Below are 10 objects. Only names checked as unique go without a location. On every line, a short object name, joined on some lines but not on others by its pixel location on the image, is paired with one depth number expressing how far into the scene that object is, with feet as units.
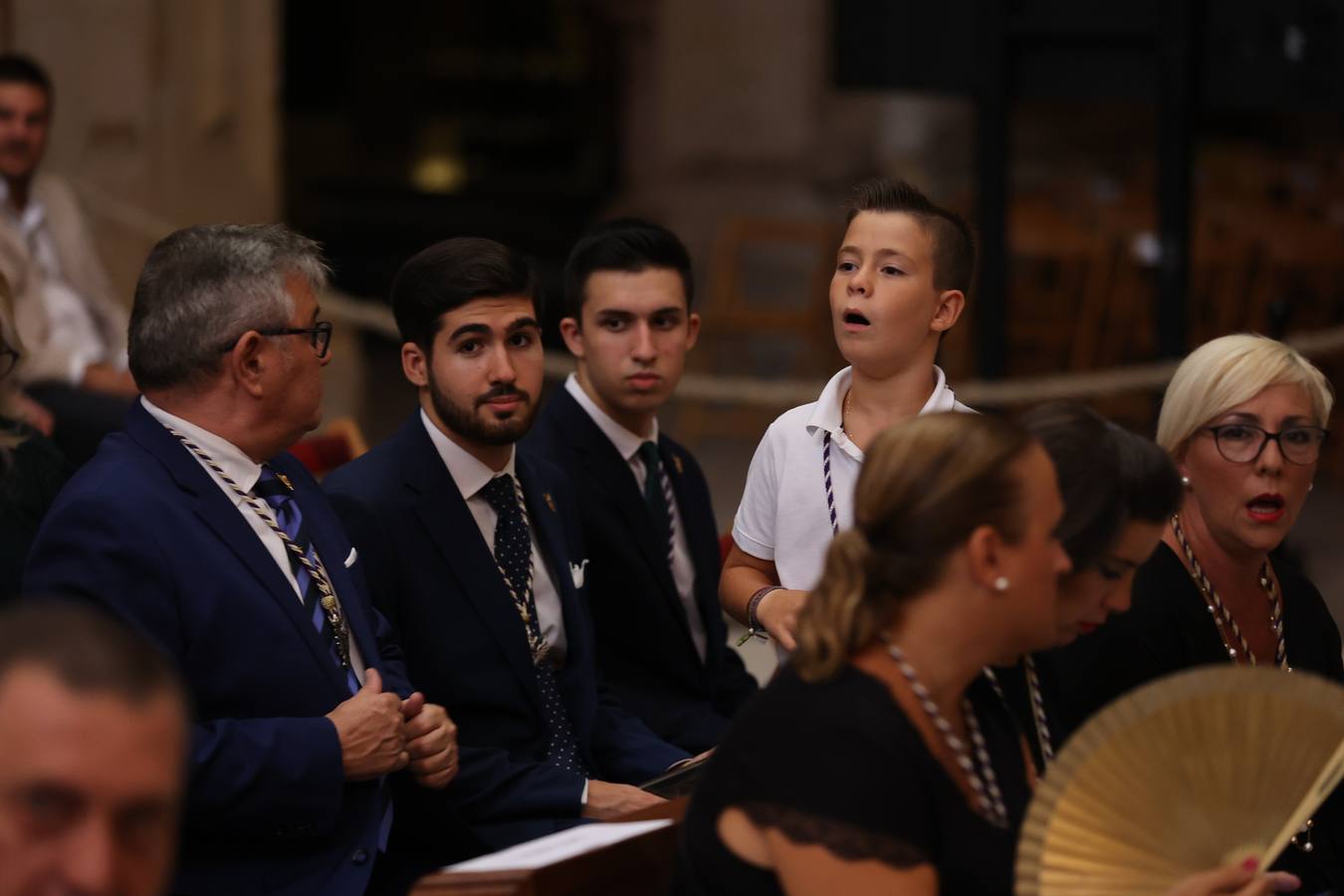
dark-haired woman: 15.87
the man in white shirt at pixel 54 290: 34.83
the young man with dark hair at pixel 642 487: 26.05
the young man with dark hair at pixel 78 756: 9.61
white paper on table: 13.88
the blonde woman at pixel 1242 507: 20.27
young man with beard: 21.57
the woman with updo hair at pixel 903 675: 13.30
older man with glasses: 17.62
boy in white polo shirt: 21.25
